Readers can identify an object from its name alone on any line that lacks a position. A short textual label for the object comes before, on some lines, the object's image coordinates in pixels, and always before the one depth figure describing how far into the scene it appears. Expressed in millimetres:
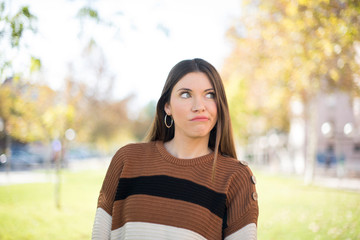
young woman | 1995
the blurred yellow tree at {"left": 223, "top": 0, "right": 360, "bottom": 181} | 6176
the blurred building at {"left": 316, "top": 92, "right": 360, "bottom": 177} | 26517
